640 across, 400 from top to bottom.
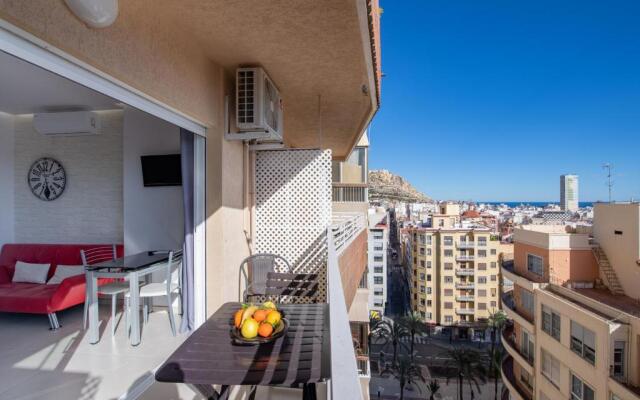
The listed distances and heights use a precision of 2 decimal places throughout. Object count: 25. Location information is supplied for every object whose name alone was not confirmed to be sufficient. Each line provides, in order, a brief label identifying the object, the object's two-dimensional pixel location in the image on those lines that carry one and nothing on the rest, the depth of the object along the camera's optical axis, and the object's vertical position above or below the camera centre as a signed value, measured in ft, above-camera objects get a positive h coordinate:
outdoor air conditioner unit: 11.65 +3.78
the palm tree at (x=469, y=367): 60.44 -32.73
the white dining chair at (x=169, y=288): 11.30 -3.33
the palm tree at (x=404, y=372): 61.31 -36.29
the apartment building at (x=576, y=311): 25.88 -11.11
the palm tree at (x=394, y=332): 69.10 -30.77
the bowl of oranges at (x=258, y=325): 5.62 -2.33
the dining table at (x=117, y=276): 10.46 -2.86
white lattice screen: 15.61 -0.33
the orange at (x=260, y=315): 5.89 -2.19
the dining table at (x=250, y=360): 4.63 -2.63
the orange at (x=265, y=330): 5.64 -2.36
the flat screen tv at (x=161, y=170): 14.39 +1.46
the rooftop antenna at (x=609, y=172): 64.80 +5.79
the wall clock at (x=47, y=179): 16.24 +1.18
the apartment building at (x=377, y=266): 99.91 -21.51
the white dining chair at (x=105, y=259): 11.26 -2.84
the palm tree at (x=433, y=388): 58.80 -35.96
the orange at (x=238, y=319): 5.92 -2.28
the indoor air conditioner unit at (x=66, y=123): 14.67 +3.76
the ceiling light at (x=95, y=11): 5.34 +3.43
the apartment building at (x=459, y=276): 95.50 -23.85
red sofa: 11.91 -3.55
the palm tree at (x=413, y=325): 77.66 -32.69
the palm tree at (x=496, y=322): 83.61 -34.27
